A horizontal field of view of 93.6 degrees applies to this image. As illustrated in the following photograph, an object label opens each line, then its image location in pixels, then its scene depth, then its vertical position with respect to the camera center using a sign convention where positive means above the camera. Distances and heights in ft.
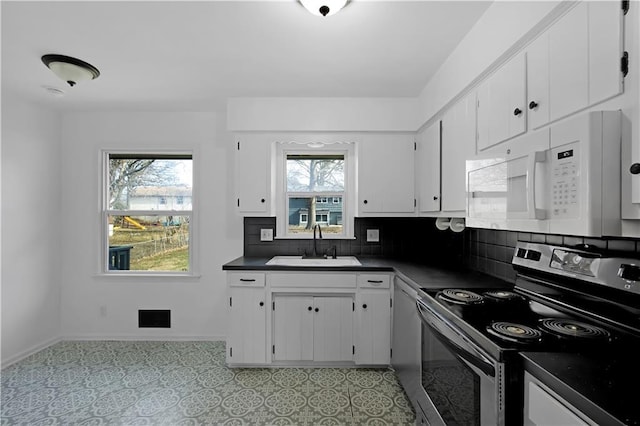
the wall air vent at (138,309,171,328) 10.59 -3.85
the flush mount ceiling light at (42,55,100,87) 6.86 +3.36
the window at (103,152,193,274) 10.90 -0.04
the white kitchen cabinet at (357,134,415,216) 9.49 +1.16
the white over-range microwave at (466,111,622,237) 3.07 +0.39
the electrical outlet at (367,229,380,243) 10.46 -0.85
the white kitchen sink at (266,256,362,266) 9.16 -1.57
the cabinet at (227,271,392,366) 8.34 -2.98
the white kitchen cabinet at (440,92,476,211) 6.25 +1.43
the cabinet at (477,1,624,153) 3.18 +1.80
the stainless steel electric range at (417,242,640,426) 2.70 -1.49
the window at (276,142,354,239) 10.57 +0.64
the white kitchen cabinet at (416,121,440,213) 8.01 +1.26
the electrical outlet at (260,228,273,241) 10.46 -0.83
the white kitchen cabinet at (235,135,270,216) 9.41 +1.20
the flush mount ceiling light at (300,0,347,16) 4.91 +3.41
